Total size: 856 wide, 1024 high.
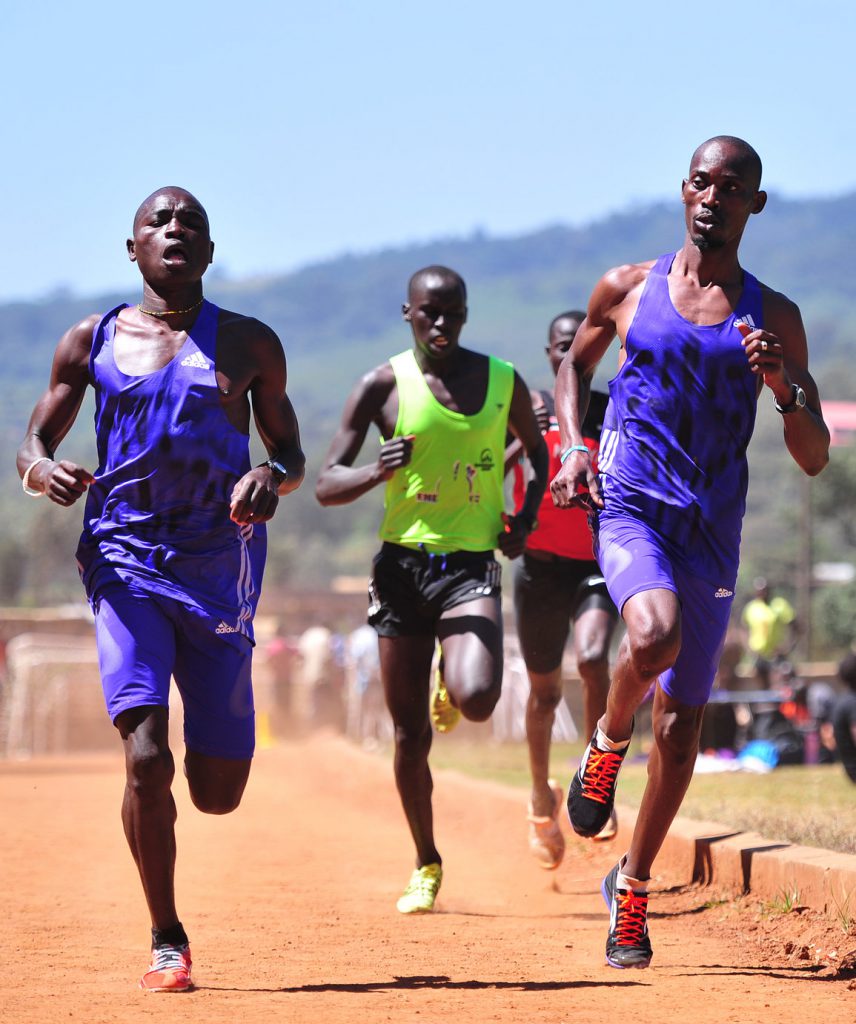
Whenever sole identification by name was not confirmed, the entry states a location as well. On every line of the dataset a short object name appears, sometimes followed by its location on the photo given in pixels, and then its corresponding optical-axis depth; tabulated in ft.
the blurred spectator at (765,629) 145.48
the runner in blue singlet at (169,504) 35.01
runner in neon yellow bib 47.62
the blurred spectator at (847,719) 83.87
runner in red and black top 54.19
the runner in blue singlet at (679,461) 36.14
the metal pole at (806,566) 230.27
